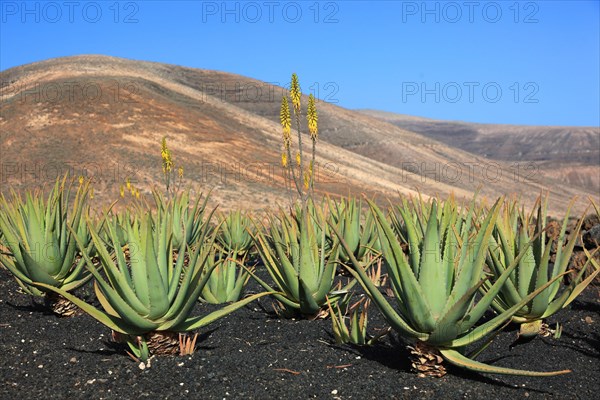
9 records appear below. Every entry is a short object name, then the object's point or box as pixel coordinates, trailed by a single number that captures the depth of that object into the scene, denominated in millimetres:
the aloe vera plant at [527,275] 4441
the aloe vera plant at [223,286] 5996
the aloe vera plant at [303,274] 4984
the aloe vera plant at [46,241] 5270
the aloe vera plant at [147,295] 3764
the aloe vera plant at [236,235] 9719
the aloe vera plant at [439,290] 3371
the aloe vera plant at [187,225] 7955
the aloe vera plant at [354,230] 7429
